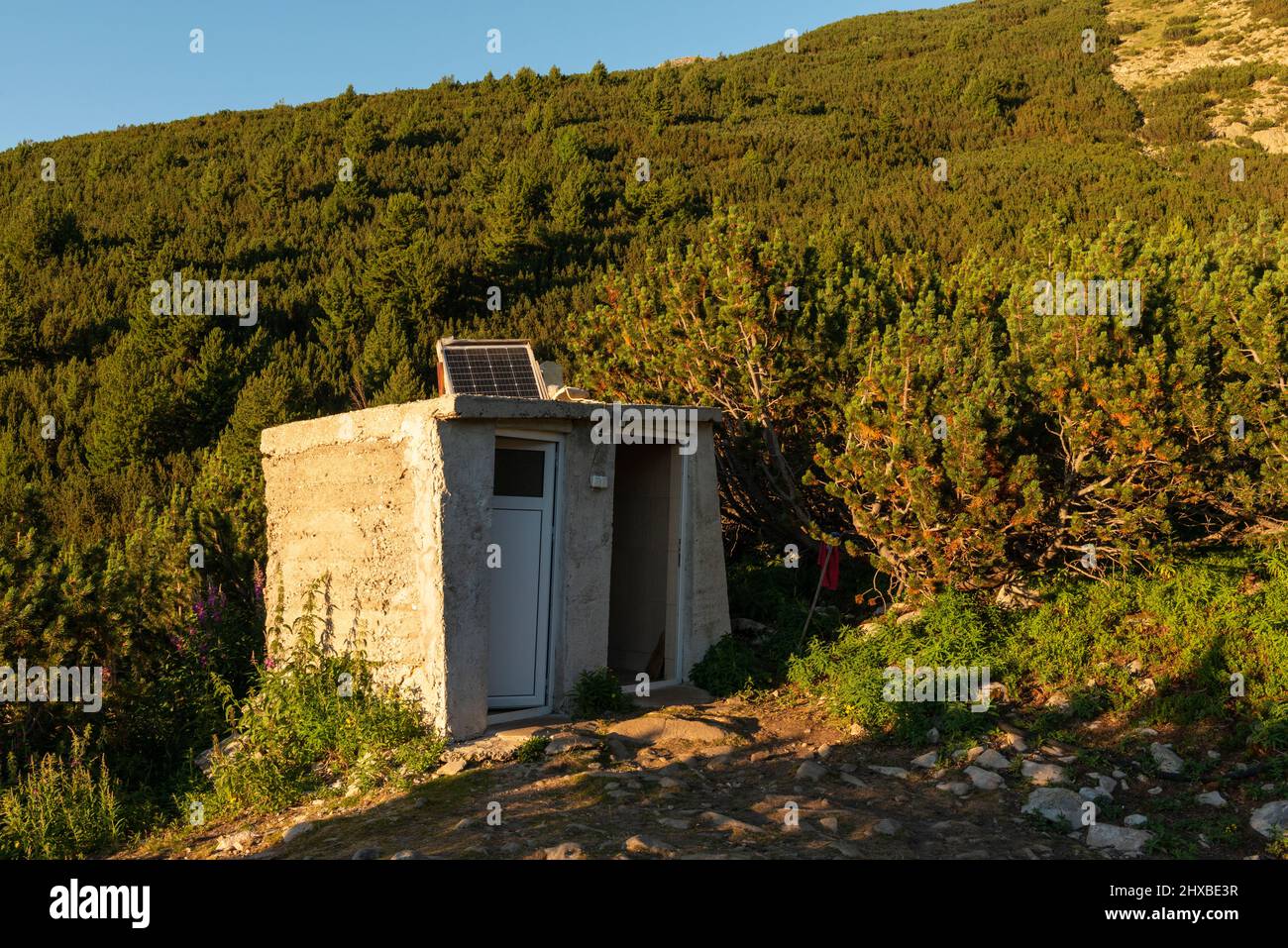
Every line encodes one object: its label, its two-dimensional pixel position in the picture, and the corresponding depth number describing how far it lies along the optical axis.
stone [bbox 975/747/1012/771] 6.54
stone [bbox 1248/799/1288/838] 5.45
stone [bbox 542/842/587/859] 4.61
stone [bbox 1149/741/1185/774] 6.41
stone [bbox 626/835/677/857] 4.68
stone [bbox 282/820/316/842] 5.84
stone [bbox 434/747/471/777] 6.50
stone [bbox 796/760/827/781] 6.52
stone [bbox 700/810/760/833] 5.16
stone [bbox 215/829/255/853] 5.93
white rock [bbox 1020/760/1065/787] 6.25
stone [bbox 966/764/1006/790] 6.25
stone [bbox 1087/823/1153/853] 5.31
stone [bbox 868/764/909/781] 6.63
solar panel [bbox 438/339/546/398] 9.01
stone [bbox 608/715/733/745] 7.18
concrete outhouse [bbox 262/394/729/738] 7.11
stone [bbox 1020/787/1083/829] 5.69
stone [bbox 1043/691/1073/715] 7.49
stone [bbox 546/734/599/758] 6.81
